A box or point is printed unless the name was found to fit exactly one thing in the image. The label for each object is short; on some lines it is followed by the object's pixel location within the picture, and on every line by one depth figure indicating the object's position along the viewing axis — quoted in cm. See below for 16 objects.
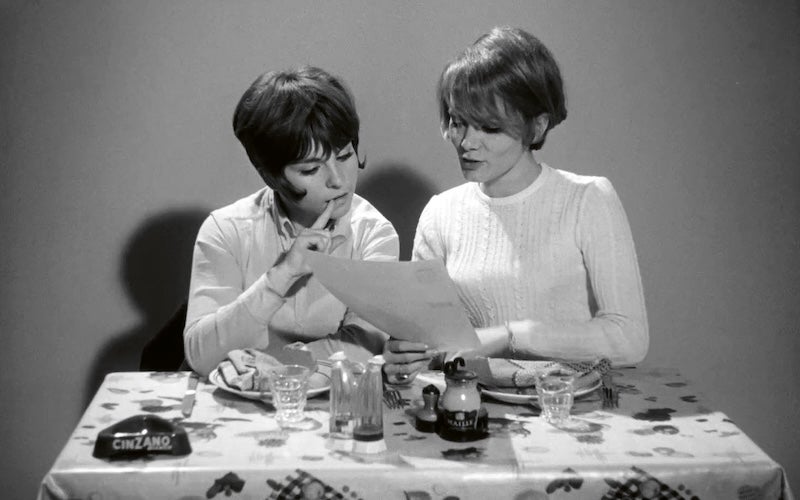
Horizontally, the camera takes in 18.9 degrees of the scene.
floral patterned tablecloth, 274
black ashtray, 277
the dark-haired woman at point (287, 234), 315
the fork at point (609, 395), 298
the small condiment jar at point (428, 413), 287
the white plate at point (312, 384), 299
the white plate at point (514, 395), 296
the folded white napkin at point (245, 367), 301
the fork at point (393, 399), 298
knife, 295
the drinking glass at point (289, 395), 290
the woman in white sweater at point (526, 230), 318
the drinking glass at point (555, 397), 291
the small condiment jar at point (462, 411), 283
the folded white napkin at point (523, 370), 299
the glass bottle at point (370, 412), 281
